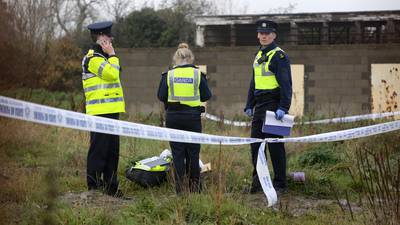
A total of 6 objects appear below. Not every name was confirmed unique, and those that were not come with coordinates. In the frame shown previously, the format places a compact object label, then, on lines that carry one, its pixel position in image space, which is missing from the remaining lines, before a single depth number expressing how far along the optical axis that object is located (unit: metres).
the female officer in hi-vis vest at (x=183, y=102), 11.14
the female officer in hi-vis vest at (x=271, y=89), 11.43
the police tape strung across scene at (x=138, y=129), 6.96
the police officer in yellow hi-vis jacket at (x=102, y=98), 10.81
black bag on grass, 11.56
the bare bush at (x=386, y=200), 7.77
